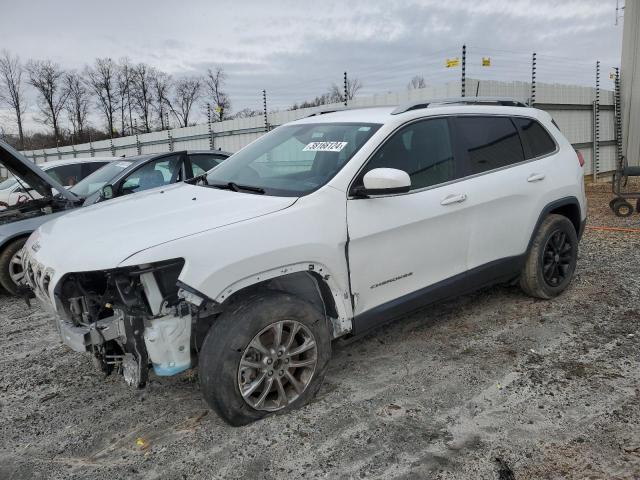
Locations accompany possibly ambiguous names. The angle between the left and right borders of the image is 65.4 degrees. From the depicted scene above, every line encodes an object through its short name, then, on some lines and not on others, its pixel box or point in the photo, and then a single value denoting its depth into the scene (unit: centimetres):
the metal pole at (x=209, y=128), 1688
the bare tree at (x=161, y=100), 6869
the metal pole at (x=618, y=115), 1564
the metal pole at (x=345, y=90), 1187
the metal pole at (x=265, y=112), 1367
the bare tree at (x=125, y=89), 6717
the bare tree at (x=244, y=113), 5159
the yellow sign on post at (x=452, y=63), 1050
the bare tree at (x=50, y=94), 6303
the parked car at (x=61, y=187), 551
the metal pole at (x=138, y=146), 2401
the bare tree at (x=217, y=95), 6511
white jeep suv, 260
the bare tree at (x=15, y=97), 5922
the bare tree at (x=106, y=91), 6631
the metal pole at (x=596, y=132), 1469
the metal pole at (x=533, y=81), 1267
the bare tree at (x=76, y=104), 6581
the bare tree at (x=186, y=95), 7088
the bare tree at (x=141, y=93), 6762
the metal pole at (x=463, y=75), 1048
